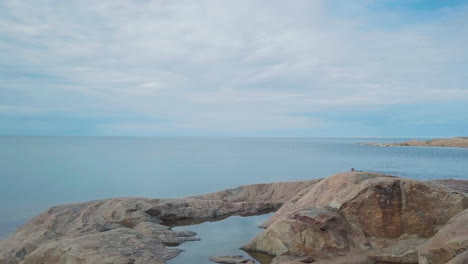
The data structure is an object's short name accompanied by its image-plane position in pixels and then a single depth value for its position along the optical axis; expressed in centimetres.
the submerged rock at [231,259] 1130
